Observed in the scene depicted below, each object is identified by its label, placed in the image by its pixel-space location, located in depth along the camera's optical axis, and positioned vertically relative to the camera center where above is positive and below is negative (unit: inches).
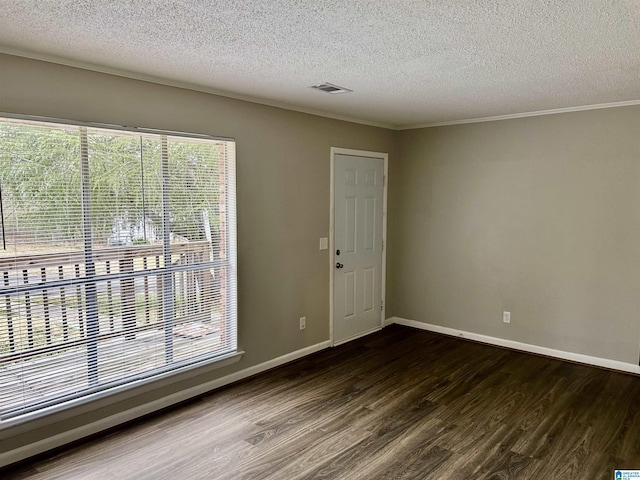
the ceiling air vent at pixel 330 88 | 127.6 +34.9
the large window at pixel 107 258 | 100.0 -13.9
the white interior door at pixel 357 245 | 182.4 -16.9
